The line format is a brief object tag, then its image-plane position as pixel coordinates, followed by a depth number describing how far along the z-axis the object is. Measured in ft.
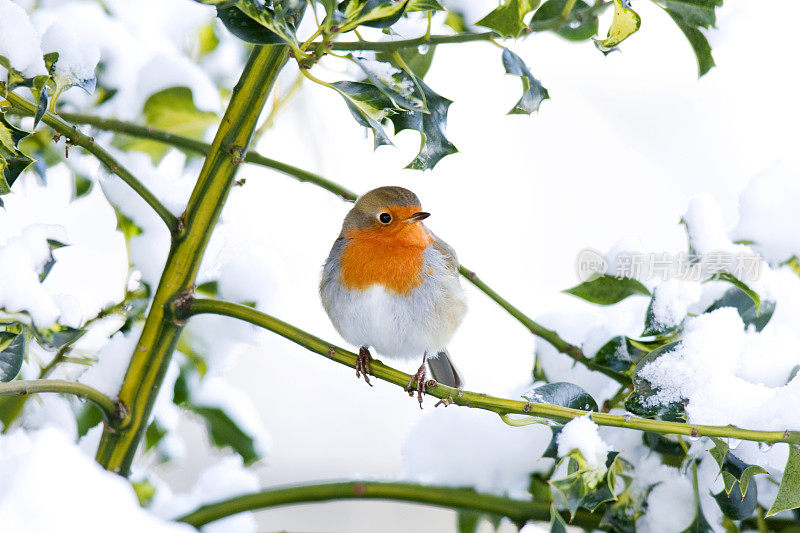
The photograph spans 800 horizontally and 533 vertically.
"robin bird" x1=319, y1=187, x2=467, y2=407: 15.94
